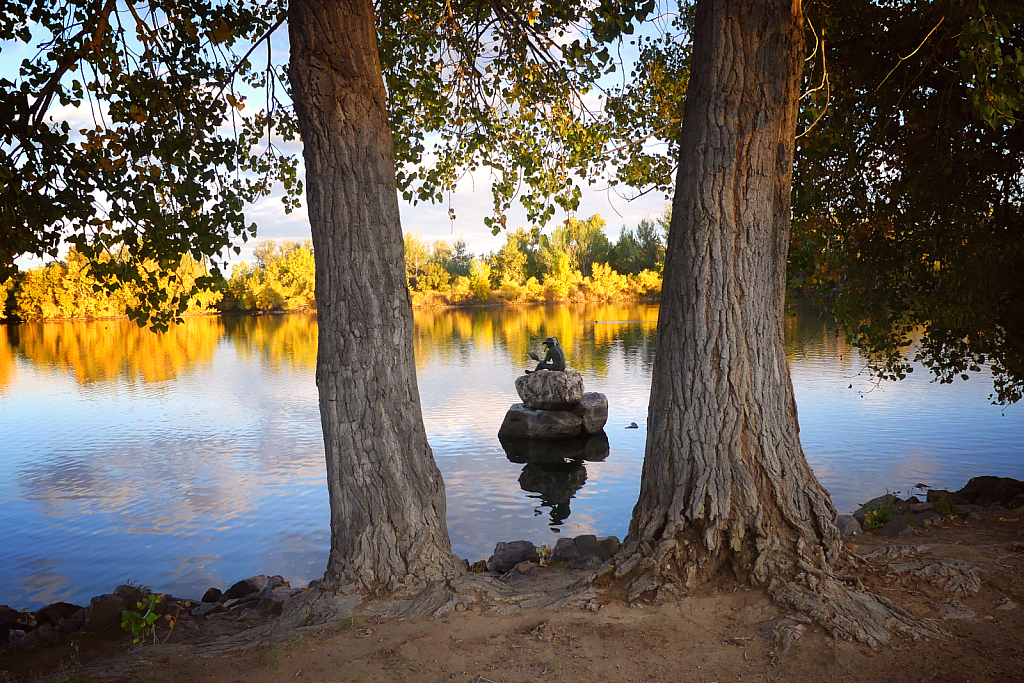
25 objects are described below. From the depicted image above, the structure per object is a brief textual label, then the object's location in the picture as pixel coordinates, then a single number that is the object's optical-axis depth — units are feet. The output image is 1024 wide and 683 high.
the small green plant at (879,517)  18.69
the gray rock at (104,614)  15.44
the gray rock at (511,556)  18.89
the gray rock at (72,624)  15.92
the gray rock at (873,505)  20.13
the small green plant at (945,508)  18.51
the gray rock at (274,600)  16.65
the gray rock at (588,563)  15.81
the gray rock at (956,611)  10.80
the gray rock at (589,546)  18.16
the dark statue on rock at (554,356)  41.98
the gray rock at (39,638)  14.82
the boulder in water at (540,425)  39.01
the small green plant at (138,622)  13.64
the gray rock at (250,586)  19.35
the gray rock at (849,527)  18.37
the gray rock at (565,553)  18.17
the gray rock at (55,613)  16.89
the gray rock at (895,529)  17.38
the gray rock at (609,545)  18.06
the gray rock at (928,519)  17.66
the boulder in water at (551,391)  40.22
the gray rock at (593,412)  39.73
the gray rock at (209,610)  17.39
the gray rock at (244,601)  18.17
